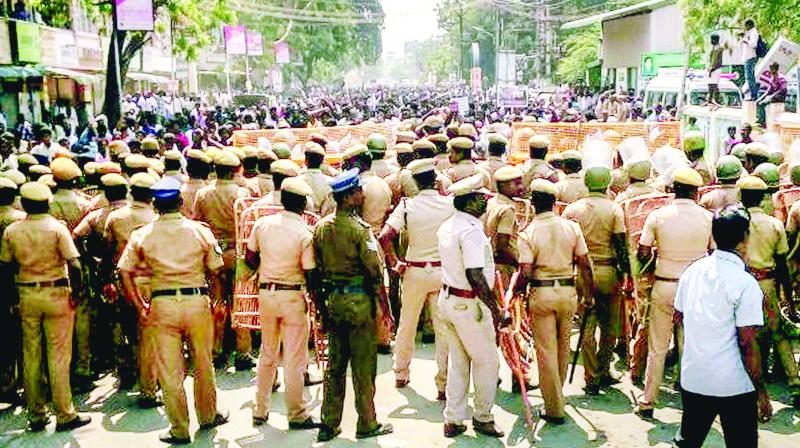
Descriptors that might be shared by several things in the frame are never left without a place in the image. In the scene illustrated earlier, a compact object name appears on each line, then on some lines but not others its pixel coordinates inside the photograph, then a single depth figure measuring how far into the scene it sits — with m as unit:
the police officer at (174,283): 5.94
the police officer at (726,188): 7.13
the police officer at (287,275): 6.08
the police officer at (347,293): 5.83
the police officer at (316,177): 8.45
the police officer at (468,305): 5.72
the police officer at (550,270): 6.13
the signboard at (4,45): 23.67
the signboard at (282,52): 59.45
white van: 21.48
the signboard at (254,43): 51.31
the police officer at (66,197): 7.55
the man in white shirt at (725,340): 4.38
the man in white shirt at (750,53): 16.17
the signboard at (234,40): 47.31
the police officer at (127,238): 6.94
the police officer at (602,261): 6.75
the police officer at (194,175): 8.29
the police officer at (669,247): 6.25
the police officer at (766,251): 6.41
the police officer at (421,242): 6.83
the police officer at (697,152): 8.70
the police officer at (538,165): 9.04
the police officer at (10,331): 6.92
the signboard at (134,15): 19.53
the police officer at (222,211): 8.01
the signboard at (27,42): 24.72
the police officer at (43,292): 6.32
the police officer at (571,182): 8.27
